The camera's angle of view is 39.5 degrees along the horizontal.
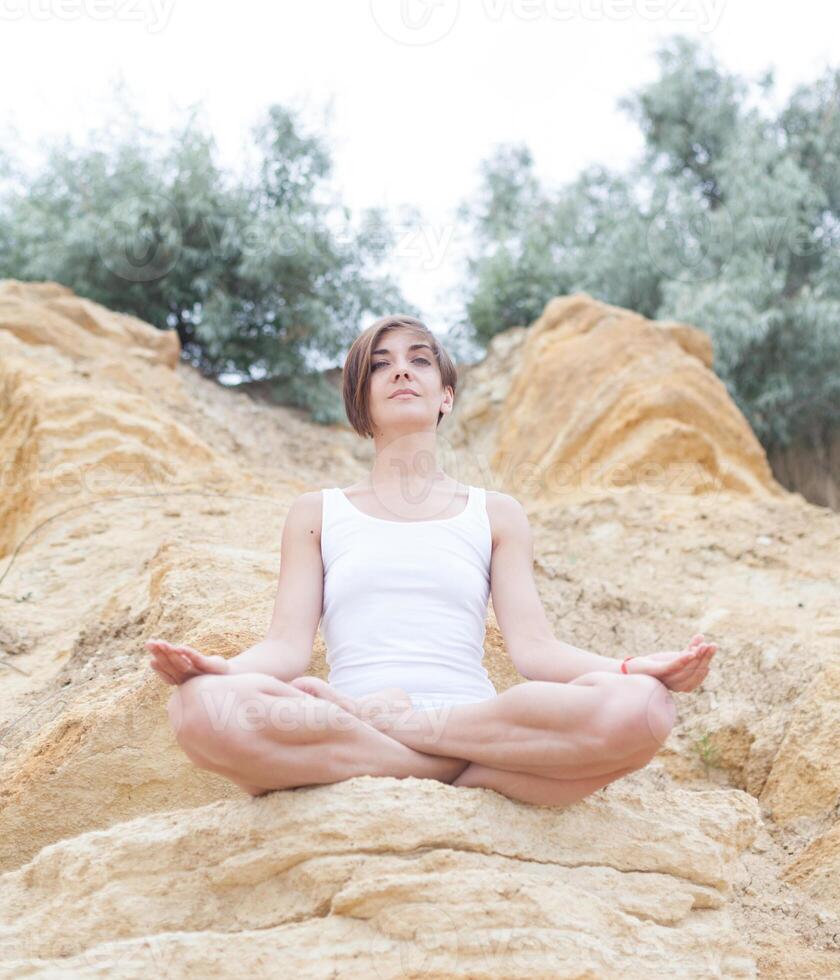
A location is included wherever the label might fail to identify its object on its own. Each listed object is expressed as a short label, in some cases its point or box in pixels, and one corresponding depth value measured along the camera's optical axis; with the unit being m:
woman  2.30
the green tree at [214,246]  8.25
